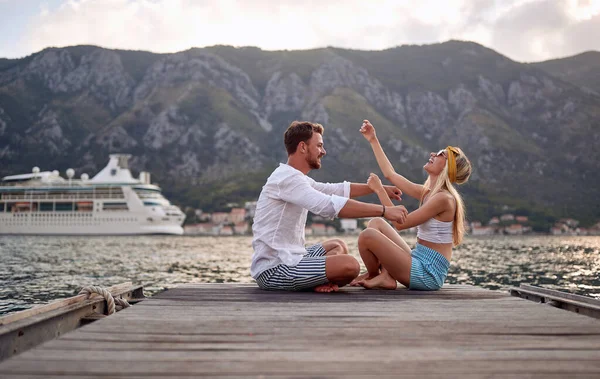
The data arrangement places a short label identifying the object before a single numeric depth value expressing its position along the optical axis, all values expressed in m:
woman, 5.18
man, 4.72
